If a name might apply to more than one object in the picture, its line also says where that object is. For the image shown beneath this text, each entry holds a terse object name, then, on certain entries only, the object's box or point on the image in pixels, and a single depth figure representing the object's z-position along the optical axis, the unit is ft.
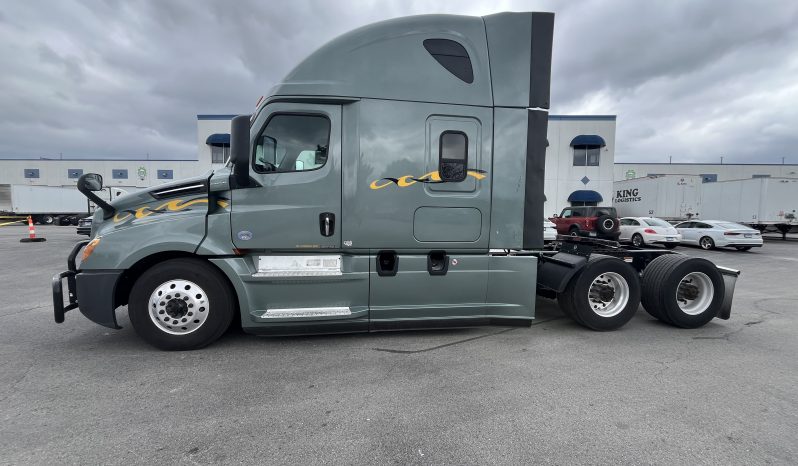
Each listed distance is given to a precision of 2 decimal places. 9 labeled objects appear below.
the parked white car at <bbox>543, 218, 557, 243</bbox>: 42.88
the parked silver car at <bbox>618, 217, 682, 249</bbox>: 50.57
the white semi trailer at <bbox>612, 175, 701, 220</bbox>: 63.26
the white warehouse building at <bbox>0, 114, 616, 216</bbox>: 82.84
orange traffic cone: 48.91
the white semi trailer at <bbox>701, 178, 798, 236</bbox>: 59.36
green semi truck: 12.07
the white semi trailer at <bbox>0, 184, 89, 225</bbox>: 89.40
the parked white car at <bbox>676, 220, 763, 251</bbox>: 47.21
